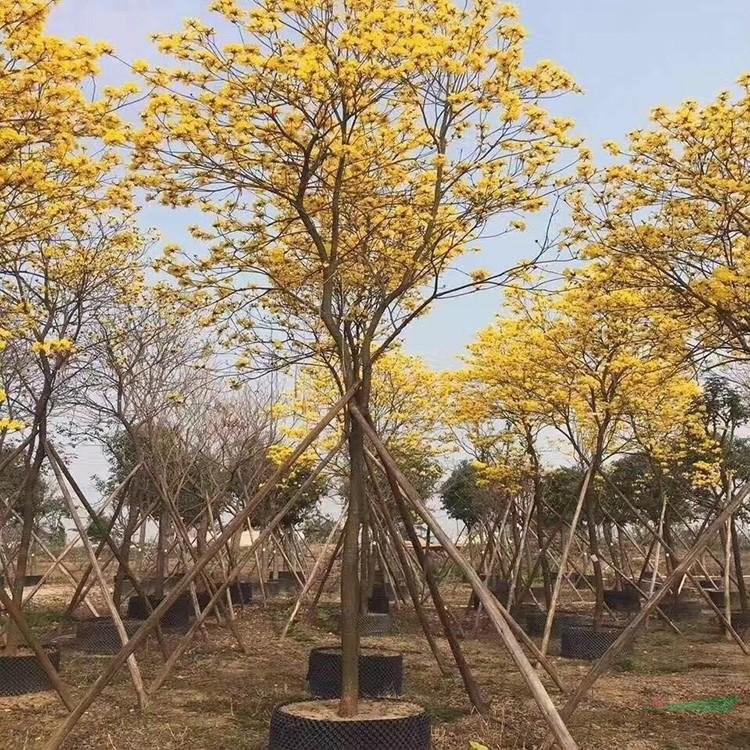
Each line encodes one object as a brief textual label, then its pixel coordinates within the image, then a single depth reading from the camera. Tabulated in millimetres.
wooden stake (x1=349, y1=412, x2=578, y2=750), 4770
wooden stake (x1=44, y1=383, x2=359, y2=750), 5645
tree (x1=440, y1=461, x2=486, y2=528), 28000
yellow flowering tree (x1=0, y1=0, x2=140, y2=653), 5312
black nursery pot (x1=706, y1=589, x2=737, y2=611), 17047
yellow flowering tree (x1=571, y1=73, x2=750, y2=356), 6918
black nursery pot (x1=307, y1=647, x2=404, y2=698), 7465
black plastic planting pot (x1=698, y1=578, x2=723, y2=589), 17544
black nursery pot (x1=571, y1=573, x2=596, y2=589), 22798
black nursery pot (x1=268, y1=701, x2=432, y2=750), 5371
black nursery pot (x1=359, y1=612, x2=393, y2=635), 13018
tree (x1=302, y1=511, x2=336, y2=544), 29392
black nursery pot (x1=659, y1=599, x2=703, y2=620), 15484
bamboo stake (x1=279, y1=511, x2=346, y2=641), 12680
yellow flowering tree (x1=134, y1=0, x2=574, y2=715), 5812
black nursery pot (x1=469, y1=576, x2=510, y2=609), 14805
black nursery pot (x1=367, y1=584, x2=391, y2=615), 15875
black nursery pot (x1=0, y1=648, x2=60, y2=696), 7984
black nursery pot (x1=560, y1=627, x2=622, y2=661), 11039
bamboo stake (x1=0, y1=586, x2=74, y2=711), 6906
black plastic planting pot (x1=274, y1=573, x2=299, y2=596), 20547
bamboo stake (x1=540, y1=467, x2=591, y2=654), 10211
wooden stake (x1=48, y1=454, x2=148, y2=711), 7641
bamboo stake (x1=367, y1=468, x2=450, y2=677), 7641
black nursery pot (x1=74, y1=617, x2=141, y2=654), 10742
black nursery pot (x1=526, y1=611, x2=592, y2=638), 13320
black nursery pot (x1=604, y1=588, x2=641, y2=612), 17031
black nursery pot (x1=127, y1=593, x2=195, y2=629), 12742
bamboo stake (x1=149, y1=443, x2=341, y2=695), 7617
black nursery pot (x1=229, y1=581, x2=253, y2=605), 16391
